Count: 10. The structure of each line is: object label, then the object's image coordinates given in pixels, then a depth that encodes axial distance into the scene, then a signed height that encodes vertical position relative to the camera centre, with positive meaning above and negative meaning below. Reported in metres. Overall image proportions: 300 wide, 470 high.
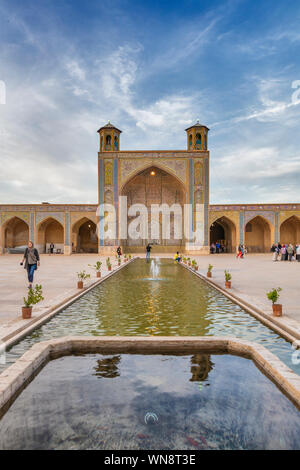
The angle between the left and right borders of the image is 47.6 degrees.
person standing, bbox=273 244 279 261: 19.97 -0.75
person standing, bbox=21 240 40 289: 7.84 -0.41
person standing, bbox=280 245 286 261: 20.42 -0.58
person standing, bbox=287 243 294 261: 20.49 -0.53
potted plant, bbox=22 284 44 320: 4.94 -0.94
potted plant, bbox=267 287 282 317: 5.08 -1.01
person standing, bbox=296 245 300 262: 19.70 -0.60
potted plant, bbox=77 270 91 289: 8.01 -0.98
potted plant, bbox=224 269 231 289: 8.21 -0.96
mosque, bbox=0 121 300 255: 28.06 +2.75
